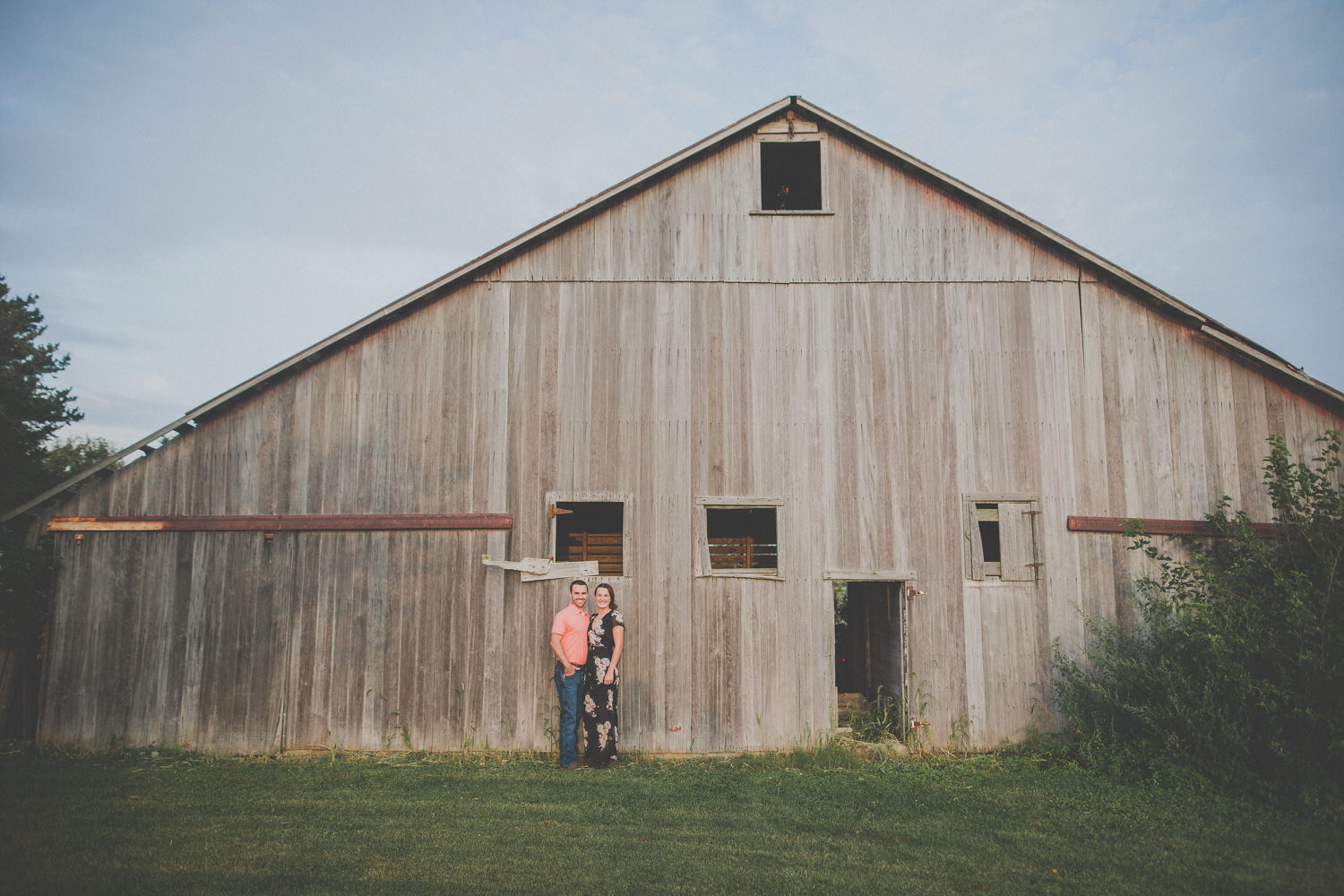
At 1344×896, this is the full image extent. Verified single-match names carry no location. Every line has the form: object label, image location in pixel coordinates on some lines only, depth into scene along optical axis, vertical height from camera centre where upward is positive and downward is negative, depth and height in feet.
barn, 28.12 +2.64
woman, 26.25 -4.98
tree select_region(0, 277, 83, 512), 73.67 +15.24
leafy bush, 21.67 -4.03
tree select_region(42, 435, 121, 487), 131.03 +18.79
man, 26.11 -4.14
